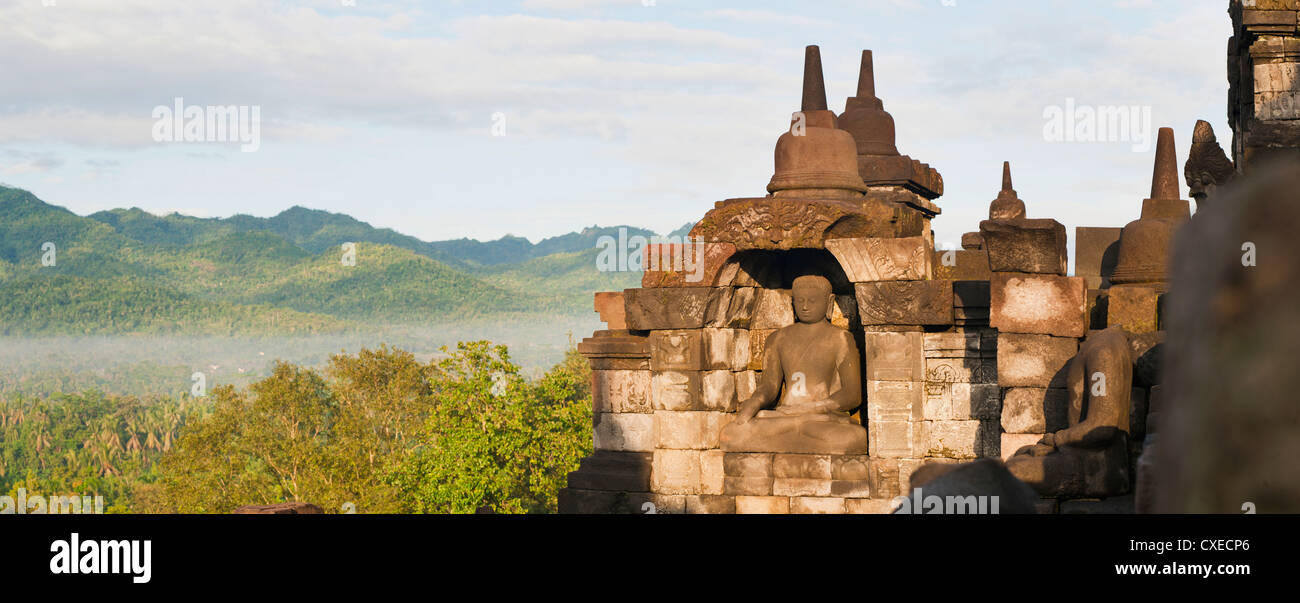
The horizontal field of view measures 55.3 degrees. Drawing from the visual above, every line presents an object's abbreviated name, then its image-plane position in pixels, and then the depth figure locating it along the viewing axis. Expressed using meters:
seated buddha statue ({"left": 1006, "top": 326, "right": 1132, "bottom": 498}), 7.43
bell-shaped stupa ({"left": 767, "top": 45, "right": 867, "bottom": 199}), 11.43
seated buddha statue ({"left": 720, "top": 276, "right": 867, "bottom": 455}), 10.89
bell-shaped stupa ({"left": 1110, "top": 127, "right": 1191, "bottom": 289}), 11.32
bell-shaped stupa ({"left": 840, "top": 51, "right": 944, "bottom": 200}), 14.60
